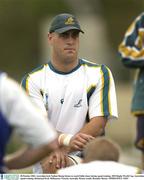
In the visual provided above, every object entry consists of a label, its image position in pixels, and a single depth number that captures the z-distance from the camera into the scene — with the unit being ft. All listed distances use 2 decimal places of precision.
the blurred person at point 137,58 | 76.43
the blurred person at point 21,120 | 42.55
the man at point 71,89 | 61.26
